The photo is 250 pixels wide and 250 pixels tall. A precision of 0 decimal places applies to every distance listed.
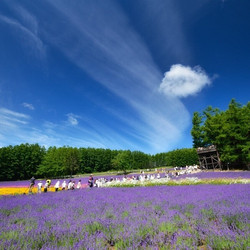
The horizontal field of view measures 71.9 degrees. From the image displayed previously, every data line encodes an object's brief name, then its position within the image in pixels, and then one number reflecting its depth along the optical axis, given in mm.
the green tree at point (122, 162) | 46375
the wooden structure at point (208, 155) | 34453
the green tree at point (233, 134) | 25516
